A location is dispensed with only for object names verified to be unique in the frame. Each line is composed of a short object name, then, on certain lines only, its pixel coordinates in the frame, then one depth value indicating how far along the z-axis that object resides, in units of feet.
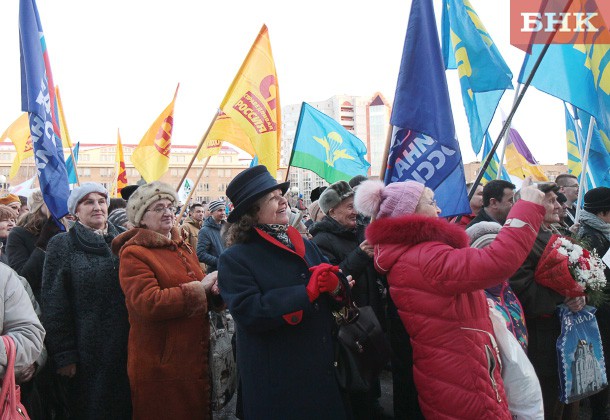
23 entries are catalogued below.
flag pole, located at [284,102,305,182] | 23.05
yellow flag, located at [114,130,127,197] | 37.68
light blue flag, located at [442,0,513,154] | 16.26
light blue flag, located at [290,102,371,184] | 24.25
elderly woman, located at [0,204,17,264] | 13.64
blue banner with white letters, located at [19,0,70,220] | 13.97
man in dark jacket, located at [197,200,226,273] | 25.22
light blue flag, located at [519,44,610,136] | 14.69
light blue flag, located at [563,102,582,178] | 22.96
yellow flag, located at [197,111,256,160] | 20.01
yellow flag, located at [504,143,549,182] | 29.01
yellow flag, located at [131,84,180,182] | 24.62
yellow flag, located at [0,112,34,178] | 32.40
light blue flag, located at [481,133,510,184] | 27.87
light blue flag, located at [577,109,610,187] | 19.25
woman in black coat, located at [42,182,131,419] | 10.99
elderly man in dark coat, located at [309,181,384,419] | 11.05
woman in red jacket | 8.31
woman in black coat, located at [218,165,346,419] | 8.38
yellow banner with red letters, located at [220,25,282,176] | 18.35
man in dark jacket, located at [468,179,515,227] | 14.61
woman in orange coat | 10.18
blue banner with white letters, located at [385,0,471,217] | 12.12
